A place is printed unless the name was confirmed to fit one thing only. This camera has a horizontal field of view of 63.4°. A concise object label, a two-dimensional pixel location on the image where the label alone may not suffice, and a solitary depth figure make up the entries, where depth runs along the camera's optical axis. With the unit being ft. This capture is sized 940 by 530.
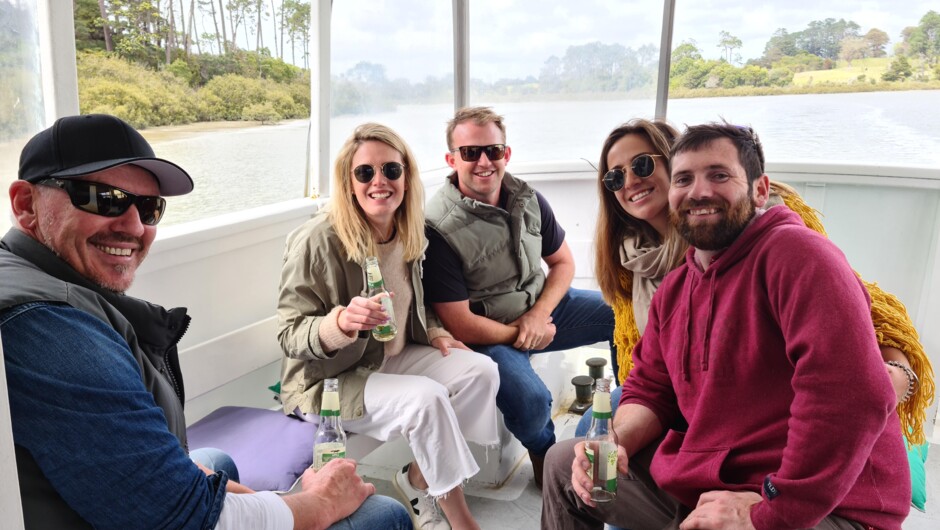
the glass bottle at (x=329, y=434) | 6.33
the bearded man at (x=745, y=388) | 5.13
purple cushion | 7.58
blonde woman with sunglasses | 8.28
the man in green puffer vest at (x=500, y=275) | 9.85
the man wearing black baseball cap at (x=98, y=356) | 3.99
